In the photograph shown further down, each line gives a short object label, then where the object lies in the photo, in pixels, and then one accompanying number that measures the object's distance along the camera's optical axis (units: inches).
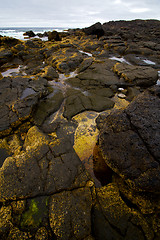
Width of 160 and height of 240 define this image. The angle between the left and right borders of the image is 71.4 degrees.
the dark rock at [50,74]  270.8
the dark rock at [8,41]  522.1
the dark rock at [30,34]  1018.1
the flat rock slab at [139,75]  241.9
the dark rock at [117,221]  67.0
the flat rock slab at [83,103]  176.2
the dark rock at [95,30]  801.6
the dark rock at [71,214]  65.2
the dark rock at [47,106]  159.8
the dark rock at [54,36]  720.9
